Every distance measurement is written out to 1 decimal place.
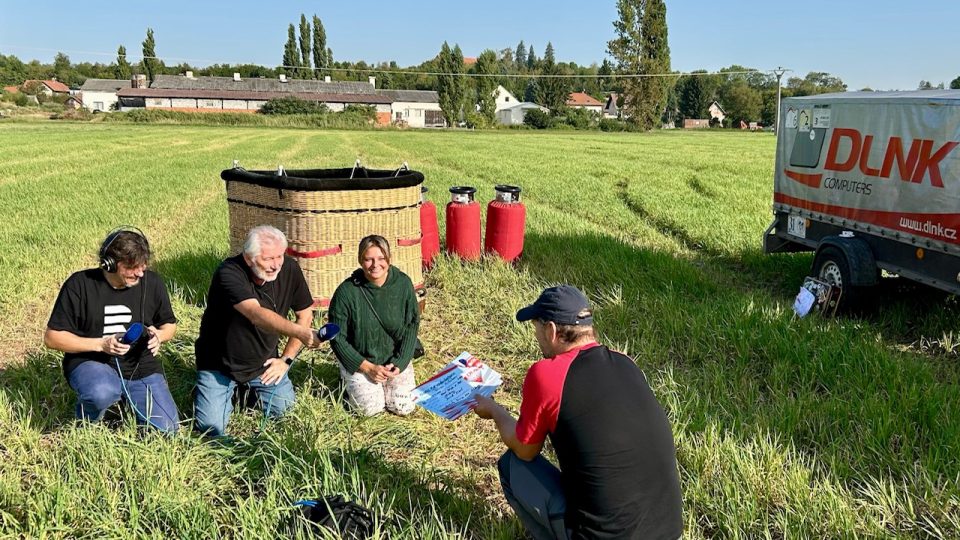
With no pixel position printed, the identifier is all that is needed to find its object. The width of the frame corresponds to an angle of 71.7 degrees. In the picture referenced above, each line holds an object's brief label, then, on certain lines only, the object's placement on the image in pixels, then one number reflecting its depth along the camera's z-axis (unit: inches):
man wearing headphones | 146.7
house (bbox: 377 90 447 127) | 3518.7
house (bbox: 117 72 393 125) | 3075.8
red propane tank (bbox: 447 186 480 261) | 305.6
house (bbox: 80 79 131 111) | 3513.8
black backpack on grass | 105.4
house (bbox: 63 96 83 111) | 3605.8
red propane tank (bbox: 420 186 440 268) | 298.8
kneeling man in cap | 92.4
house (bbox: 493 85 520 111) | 3987.5
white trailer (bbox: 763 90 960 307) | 204.5
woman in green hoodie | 165.3
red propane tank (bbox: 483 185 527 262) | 303.9
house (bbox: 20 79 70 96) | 4202.8
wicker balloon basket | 219.9
